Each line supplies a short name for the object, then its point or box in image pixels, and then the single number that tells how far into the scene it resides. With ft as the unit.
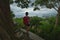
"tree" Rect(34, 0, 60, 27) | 20.57
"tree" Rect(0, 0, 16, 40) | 5.19
